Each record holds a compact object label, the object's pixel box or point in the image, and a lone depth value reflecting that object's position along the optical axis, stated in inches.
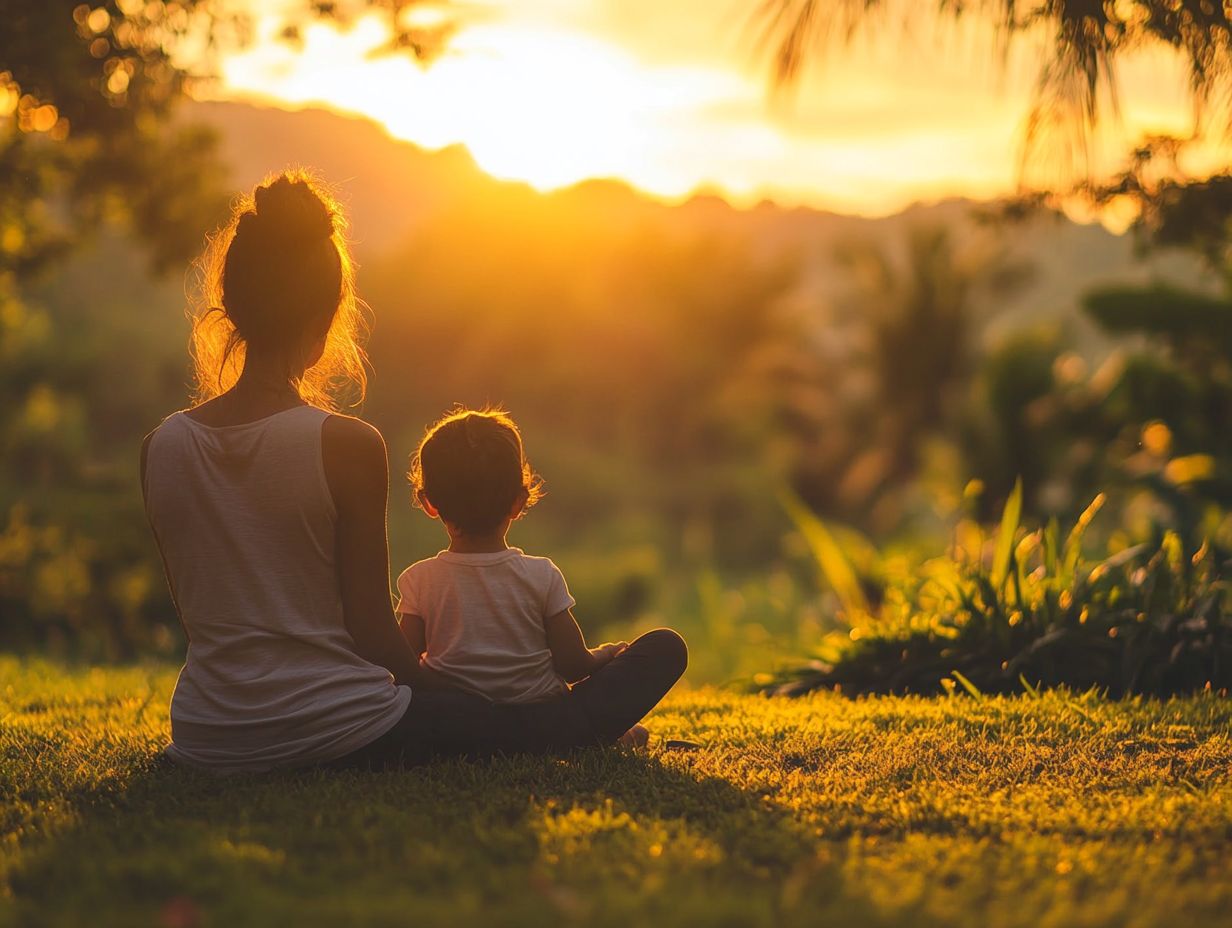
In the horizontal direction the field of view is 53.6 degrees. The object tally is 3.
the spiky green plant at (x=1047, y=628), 224.4
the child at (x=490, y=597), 154.6
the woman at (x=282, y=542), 138.5
